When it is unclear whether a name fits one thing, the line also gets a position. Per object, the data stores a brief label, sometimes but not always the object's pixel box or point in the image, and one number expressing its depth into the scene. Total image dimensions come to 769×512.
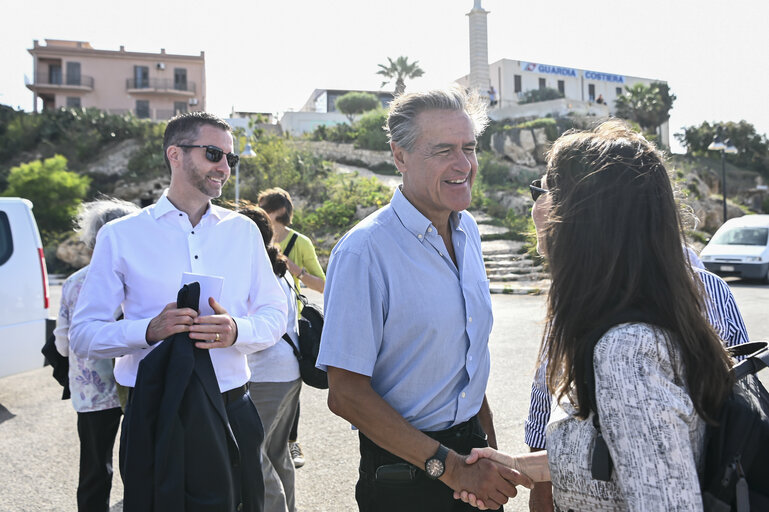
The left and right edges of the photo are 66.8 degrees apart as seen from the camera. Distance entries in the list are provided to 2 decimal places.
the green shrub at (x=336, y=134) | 39.28
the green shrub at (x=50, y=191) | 28.41
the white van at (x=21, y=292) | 5.95
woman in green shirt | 5.08
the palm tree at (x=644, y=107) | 47.81
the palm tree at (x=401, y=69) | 58.31
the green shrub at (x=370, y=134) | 37.19
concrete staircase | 16.20
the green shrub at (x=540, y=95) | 55.43
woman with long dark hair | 1.35
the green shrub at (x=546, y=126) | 39.69
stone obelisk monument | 50.34
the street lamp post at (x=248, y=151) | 20.05
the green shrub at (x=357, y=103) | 50.53
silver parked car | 16.17
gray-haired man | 2.00
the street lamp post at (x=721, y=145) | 23.83
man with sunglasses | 2.46
